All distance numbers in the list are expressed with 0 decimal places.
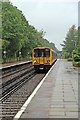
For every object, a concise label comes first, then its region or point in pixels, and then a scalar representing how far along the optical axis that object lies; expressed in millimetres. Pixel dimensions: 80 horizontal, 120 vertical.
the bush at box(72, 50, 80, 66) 49681
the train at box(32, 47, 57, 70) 36844
